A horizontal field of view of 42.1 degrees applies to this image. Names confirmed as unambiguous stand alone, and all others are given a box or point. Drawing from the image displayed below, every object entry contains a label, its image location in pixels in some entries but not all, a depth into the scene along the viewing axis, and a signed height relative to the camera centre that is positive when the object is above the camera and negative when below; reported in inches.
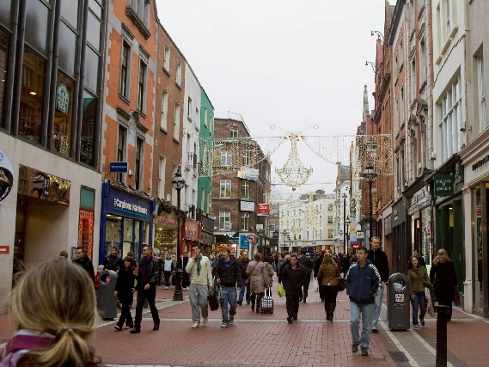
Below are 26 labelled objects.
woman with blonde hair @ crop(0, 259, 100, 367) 84.6 -10.1
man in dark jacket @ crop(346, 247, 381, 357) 411.5 -27.0
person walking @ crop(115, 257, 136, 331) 532.7 -34.1
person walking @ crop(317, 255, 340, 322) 619.8 -28.4
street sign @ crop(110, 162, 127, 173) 922.7 +117.5
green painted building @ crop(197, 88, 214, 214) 1585.9 +245.1
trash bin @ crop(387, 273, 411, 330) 536.4 -43.4
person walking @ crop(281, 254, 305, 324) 601.6 -30.2
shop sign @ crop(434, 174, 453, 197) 767.5 +84.7
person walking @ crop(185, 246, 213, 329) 557.9 -32.0
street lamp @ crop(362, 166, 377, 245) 973.2 +123.2
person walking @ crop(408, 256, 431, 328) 578.9 -27.9
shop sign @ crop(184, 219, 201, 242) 1417.3 +45.2
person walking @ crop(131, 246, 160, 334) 527.2 -27.0
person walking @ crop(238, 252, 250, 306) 775.9 -39.2
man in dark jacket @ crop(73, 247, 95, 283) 555.5 -11.2
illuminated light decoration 1191.6 +155.3
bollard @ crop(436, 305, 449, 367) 316.2 -41.0
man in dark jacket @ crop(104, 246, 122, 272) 726.5 -16.4
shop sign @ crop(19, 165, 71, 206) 663.8 +66.5
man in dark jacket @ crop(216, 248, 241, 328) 574.9 -26.4
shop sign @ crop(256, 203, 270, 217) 2337.6 +153.9
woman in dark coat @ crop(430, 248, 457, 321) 578.9 -23.3
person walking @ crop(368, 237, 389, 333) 582.9 -5.9
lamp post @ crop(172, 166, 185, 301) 860.6 -51.4
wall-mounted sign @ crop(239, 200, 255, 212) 2635.3 +186.2
